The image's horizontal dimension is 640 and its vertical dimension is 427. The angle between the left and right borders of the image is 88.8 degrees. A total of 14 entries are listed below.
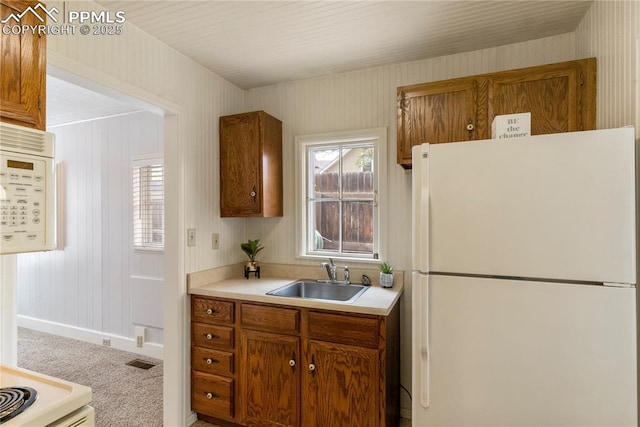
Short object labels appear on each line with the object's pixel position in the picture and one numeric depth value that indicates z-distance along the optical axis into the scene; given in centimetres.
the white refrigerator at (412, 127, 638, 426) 118
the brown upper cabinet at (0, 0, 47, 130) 112
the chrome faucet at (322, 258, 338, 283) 244
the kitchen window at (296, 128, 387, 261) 250
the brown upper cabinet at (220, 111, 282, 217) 247
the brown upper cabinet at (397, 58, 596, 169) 173
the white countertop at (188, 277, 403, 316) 183
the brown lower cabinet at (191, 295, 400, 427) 181
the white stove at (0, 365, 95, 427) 96
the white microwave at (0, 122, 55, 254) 107
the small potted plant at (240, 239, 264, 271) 269
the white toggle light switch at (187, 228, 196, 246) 231
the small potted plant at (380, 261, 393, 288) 229
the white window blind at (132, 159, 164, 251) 326
